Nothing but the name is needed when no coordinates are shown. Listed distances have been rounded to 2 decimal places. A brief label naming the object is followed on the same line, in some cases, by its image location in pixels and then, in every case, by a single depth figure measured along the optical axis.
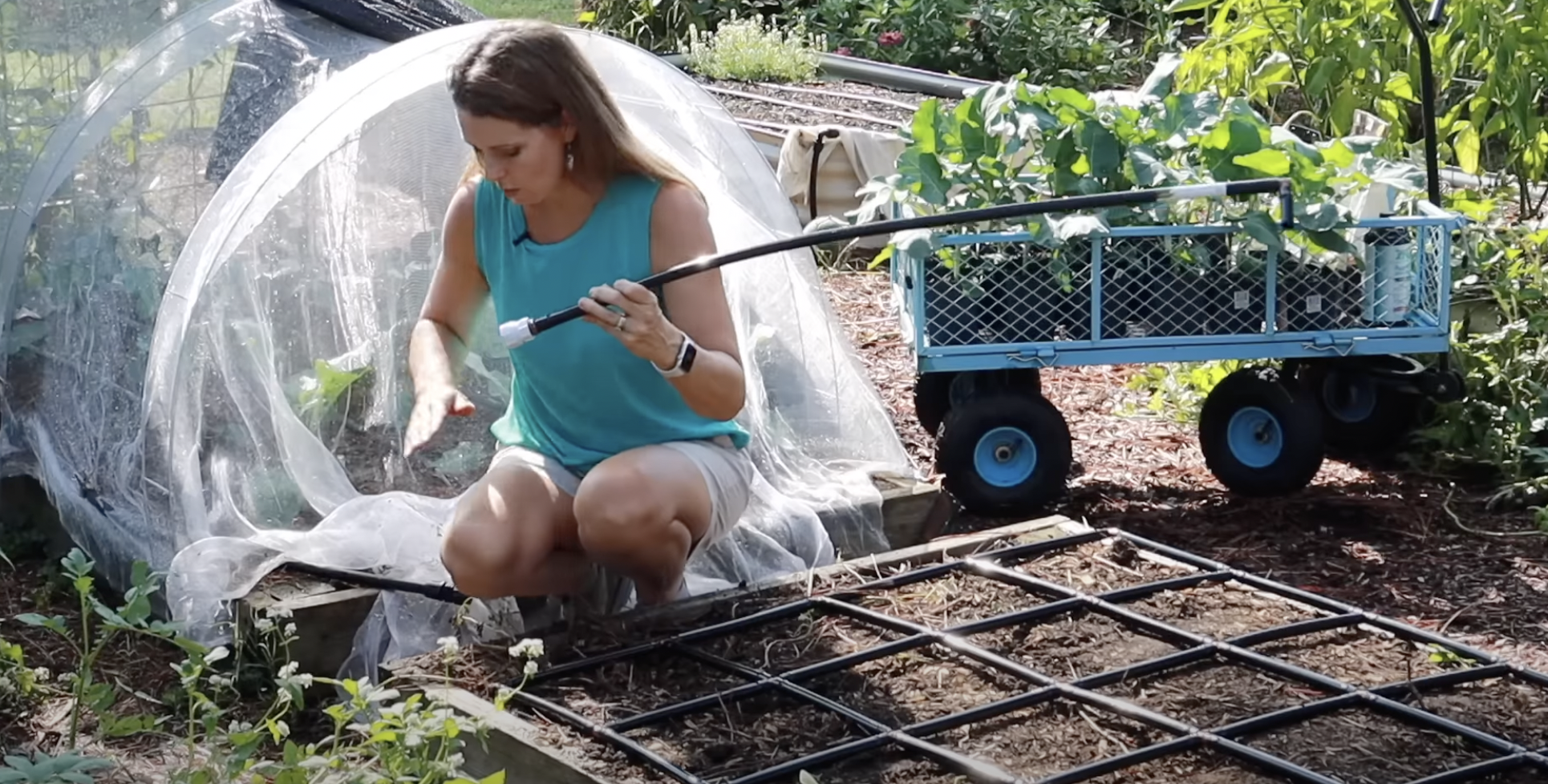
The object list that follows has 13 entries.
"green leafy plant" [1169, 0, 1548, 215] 5.08
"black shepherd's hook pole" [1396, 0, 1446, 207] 4.58
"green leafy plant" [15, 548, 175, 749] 2.63
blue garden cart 4.30
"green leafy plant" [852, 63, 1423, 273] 4.19
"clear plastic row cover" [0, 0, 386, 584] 4.24
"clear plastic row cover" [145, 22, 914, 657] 3.64
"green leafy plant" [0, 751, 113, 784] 2.26
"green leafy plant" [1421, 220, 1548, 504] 4.55
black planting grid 2.74
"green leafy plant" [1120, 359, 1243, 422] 5.14
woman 3.13
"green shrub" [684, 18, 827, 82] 9.26
